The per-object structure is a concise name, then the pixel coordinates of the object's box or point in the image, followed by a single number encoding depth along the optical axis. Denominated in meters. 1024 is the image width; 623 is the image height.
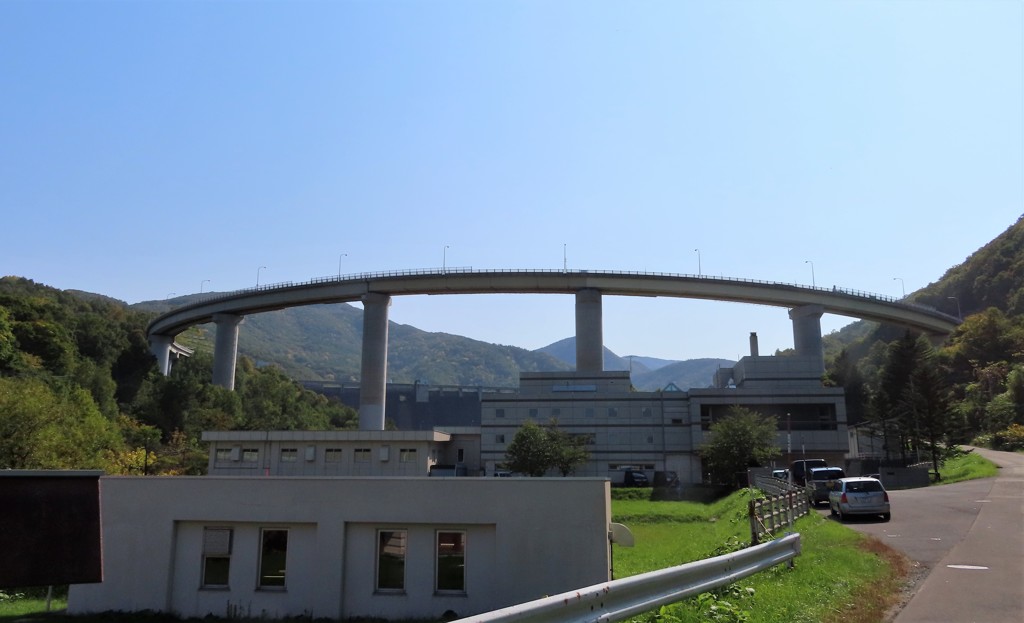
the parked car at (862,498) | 24.59
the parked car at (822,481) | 34.38
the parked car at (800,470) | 46.50
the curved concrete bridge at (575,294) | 90.75
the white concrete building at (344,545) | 20.00
